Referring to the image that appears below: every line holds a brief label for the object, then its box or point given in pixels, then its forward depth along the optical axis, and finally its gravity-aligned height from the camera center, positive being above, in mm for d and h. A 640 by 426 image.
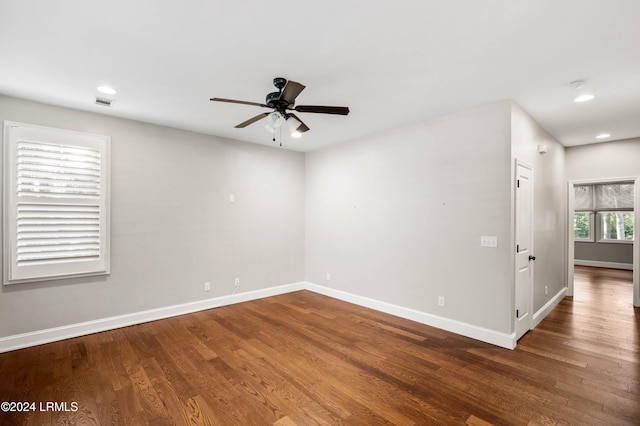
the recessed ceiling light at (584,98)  3129 +1329
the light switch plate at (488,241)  3350 -282
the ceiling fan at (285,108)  2463 +1012
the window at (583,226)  8588 -255
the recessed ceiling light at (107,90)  2996 +1321
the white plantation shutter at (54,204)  3205 +127
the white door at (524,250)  3330 -393
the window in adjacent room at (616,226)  8031 -224
